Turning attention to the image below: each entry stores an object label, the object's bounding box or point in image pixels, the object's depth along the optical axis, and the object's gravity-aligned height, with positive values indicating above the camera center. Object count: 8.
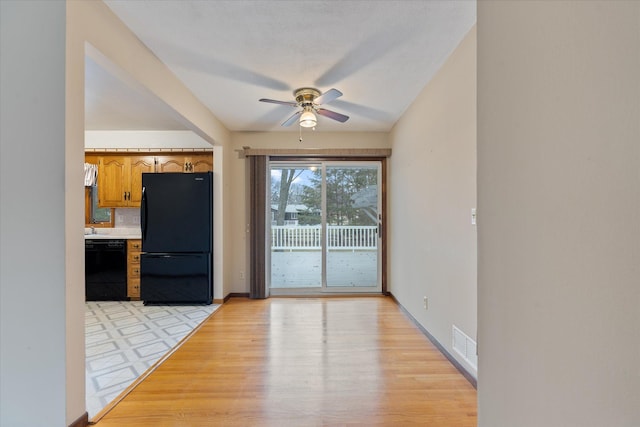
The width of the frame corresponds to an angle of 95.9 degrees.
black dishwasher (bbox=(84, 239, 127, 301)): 4.16 -0.81
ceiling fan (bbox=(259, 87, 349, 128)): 2.90 +1.12
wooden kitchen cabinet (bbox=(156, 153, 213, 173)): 4.40 +0.80
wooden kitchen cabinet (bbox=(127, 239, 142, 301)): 4.20 -0.84
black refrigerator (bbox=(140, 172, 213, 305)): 3.95 -0.34
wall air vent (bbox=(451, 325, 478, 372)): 2.06 -1.02
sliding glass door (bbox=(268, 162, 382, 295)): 4.57 -0.14
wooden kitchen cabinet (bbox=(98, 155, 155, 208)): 4.39 +0.54
